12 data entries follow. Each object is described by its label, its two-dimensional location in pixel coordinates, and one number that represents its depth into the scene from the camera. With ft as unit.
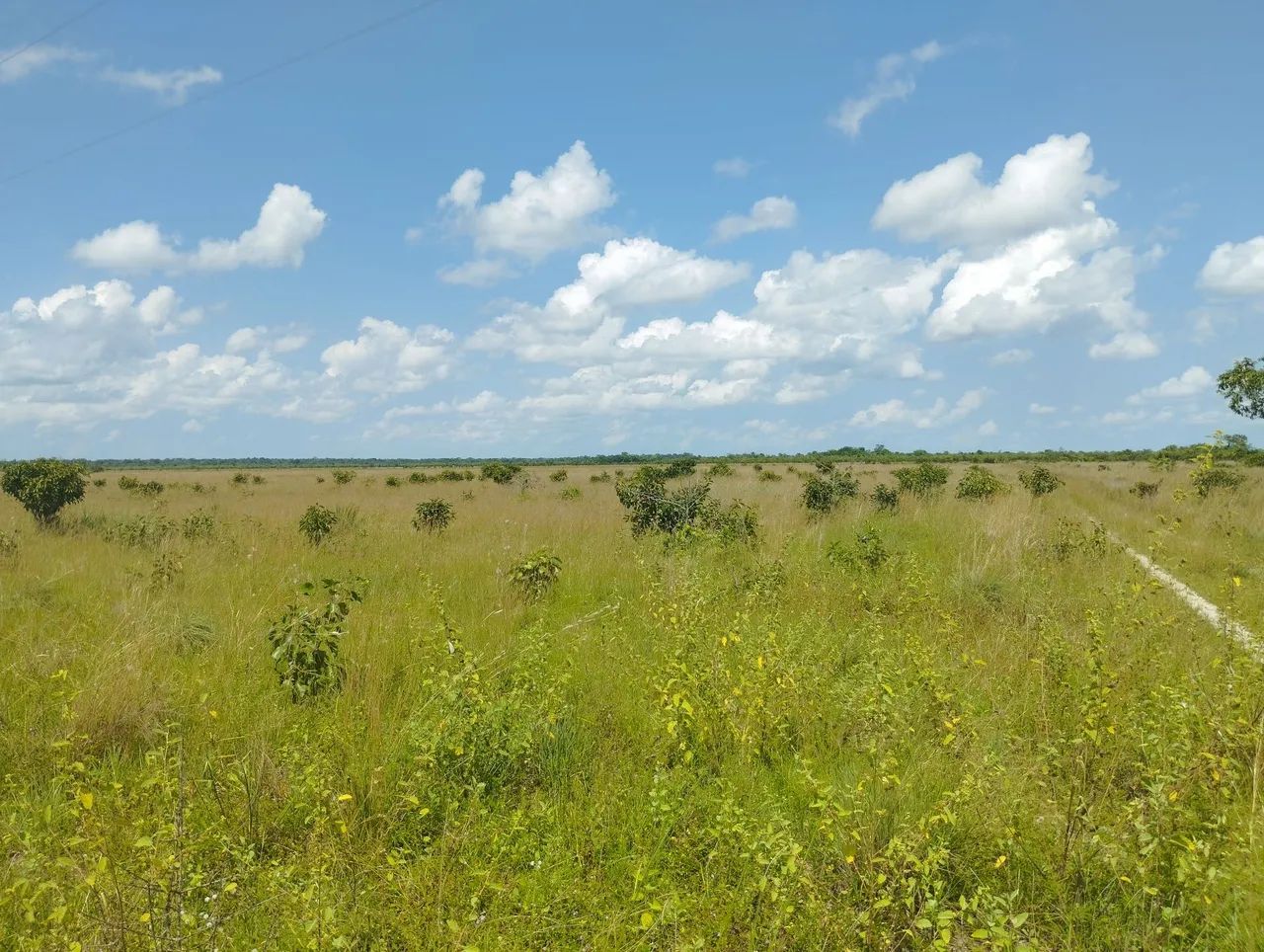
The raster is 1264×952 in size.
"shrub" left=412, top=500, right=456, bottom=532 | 44.93
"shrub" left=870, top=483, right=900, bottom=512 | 51.98
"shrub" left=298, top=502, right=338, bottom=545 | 38.96
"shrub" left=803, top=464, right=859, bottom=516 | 49.60
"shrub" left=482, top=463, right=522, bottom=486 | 108.17
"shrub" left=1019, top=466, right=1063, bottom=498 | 69.62
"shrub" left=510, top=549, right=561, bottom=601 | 26.71
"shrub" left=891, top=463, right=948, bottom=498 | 61.77
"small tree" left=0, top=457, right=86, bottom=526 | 46.47
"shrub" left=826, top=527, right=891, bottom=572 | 30.67
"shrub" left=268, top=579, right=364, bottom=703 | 16.12
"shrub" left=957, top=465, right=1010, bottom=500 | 57.36
